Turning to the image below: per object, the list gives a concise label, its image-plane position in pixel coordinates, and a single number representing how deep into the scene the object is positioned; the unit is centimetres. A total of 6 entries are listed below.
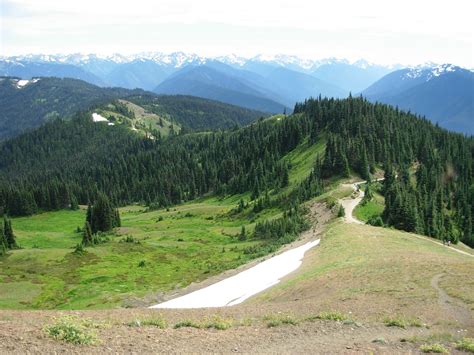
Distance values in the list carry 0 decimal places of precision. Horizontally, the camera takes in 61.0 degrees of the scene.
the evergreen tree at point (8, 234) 9483
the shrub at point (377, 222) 7681
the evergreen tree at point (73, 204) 17444
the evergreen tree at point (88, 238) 9359
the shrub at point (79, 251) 8012
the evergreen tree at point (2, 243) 7944
